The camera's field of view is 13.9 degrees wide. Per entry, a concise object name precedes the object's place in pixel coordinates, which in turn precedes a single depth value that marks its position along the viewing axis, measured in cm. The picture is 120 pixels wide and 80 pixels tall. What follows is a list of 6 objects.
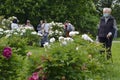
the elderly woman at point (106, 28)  1342
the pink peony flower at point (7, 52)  801
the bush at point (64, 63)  711
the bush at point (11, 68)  804
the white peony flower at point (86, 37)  1173
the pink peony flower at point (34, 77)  678
